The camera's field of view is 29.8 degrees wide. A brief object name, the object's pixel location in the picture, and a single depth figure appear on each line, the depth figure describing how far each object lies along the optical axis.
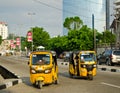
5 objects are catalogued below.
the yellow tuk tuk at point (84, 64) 13.06
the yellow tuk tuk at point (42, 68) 10.93
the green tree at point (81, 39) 43.22
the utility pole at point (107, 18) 78.26
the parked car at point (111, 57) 23.96
